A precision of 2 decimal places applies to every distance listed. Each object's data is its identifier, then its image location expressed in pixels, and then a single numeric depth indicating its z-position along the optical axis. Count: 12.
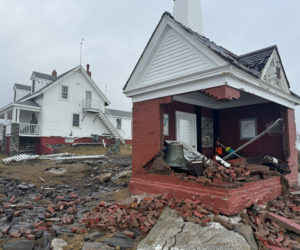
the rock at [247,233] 3.64
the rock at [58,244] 3.89
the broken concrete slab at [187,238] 3.53
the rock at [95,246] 3.77
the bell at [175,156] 6.75
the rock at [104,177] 9.96
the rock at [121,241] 3.97
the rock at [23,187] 8.57
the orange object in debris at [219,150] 9.71
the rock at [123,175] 10.16
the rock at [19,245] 3.89
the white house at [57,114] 19.78
